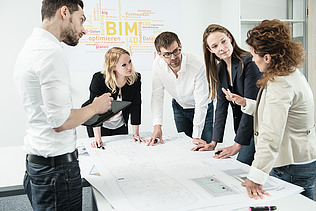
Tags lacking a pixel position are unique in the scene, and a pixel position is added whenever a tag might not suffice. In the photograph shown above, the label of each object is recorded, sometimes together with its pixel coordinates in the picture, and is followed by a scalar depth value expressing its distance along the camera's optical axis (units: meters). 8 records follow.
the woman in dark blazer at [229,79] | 1.59
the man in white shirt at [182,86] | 2.01
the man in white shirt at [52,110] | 1.03
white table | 1.00
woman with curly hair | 1.10
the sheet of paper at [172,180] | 1.02
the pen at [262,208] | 0.95
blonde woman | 2.19
